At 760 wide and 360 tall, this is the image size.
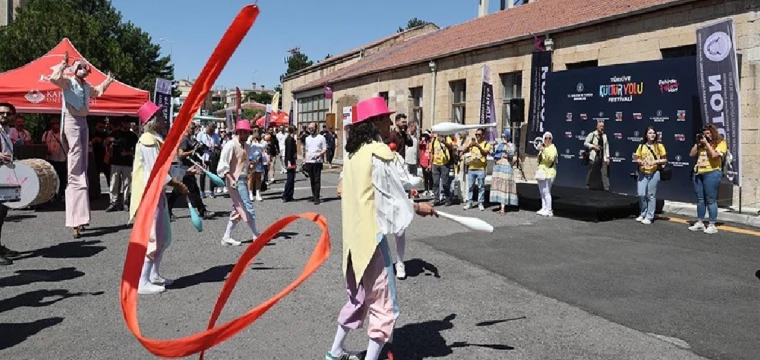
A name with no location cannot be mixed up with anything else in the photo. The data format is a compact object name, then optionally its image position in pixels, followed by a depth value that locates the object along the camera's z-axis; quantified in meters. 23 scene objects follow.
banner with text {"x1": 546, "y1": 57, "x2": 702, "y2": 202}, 13.23
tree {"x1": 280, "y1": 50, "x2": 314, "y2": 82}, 101.50
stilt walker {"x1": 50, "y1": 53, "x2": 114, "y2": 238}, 8.02
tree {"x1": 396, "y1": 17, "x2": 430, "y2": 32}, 90.49
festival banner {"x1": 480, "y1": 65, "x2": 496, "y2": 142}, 18.31
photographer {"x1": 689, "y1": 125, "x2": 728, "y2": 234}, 9.67
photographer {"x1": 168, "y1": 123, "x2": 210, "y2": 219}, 9.28
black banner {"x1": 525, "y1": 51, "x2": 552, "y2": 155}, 17.69
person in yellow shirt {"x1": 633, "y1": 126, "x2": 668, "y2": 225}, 10.86
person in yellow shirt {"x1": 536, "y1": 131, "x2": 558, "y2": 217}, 11.83
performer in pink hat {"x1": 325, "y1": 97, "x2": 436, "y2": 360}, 3.73
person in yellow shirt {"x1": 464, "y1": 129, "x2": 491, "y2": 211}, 12.50
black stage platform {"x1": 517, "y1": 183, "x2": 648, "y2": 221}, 11.16
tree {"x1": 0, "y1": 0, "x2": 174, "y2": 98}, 24.02
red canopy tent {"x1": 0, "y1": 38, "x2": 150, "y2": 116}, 11.55
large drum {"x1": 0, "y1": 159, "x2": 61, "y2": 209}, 7.05
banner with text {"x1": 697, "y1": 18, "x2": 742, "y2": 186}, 11.13
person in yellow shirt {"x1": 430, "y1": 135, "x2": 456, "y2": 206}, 13.40
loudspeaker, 17.19
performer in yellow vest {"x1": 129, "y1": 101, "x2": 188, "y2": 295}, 5.85
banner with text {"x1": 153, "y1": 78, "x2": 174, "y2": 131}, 17.23
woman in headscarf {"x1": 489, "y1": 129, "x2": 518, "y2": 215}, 12.21
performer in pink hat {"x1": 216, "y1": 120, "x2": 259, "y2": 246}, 8.02
